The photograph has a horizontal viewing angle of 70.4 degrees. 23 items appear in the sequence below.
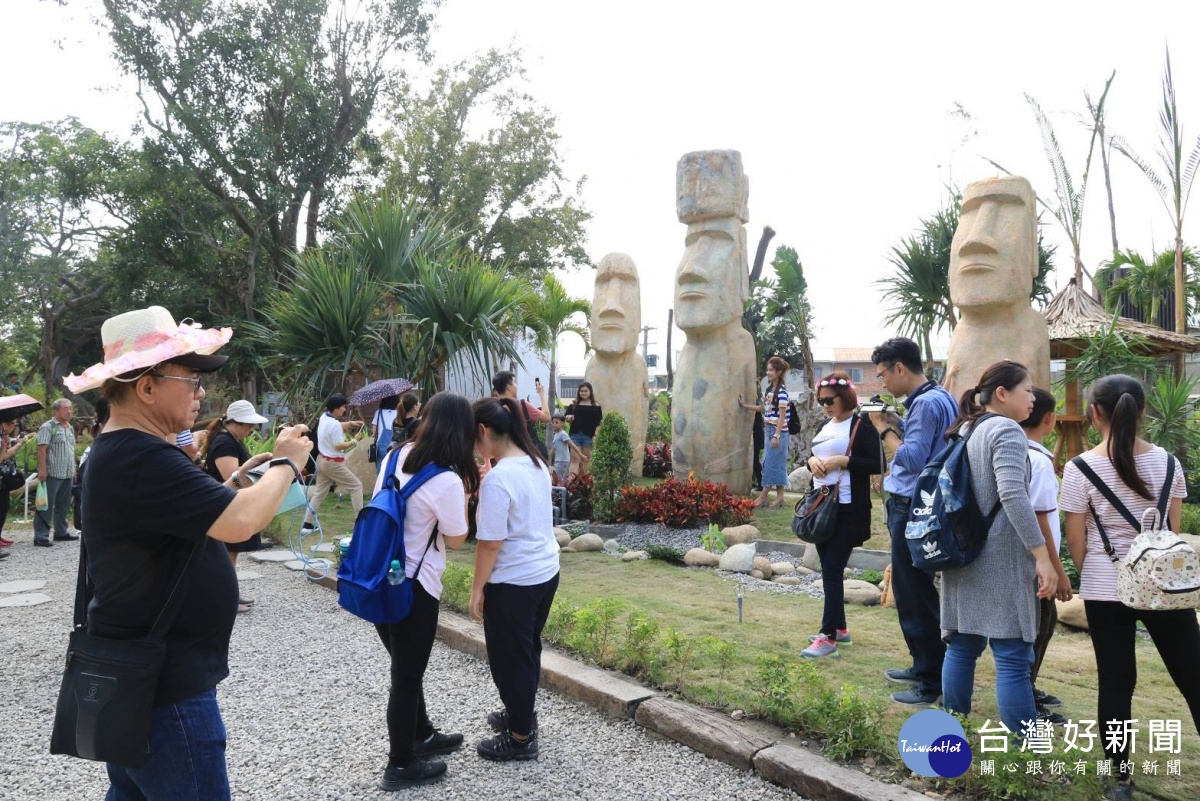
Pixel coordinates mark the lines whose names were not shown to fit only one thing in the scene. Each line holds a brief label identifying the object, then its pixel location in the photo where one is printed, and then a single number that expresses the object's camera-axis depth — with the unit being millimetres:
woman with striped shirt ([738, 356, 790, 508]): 9352
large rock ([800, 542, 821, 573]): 7059
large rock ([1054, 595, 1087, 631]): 5035
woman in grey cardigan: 2924
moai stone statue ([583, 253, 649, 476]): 13758
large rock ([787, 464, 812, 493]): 12445
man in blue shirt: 3816
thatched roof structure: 9508
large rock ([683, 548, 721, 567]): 7090
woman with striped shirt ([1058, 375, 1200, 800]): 2844
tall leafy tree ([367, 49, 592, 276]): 22781
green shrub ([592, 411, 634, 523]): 8836
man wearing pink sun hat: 1892
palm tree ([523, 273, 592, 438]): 18578
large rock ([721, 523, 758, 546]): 7754
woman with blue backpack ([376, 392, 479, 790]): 3129
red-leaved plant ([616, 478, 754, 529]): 8656
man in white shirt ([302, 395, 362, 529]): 8477
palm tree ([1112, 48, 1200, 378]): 11586
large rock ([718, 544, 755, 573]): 6754
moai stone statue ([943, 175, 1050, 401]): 7766
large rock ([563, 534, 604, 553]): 7871
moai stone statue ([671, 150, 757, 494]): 10305
